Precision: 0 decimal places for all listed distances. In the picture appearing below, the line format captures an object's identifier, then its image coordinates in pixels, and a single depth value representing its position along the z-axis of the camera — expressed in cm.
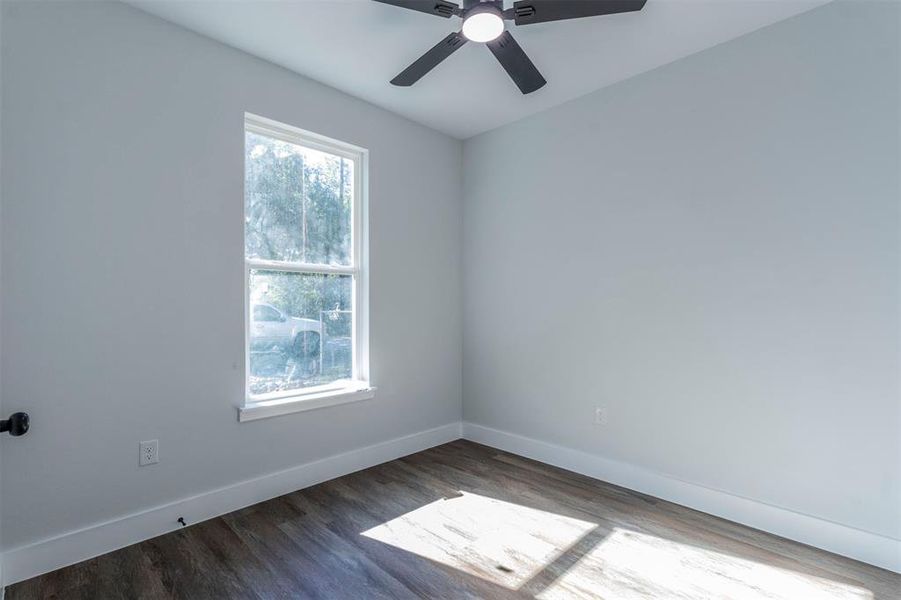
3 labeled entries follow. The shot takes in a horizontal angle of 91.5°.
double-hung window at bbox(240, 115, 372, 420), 273
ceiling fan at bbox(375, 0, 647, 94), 176
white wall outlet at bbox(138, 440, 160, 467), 224
